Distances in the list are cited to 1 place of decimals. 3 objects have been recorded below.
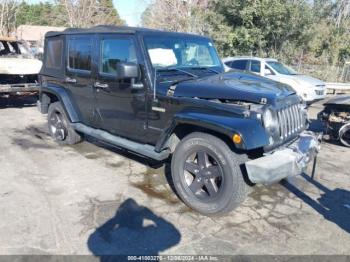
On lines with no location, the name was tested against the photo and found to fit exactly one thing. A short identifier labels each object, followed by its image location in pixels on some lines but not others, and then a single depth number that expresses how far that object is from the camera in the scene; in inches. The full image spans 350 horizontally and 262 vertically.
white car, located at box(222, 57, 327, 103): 448.8
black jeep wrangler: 143.1
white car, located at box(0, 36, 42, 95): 358.0
